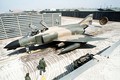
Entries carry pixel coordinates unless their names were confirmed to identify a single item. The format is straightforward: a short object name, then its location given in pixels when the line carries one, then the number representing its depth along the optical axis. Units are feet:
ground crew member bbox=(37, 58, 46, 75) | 14.85
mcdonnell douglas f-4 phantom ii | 19.41
